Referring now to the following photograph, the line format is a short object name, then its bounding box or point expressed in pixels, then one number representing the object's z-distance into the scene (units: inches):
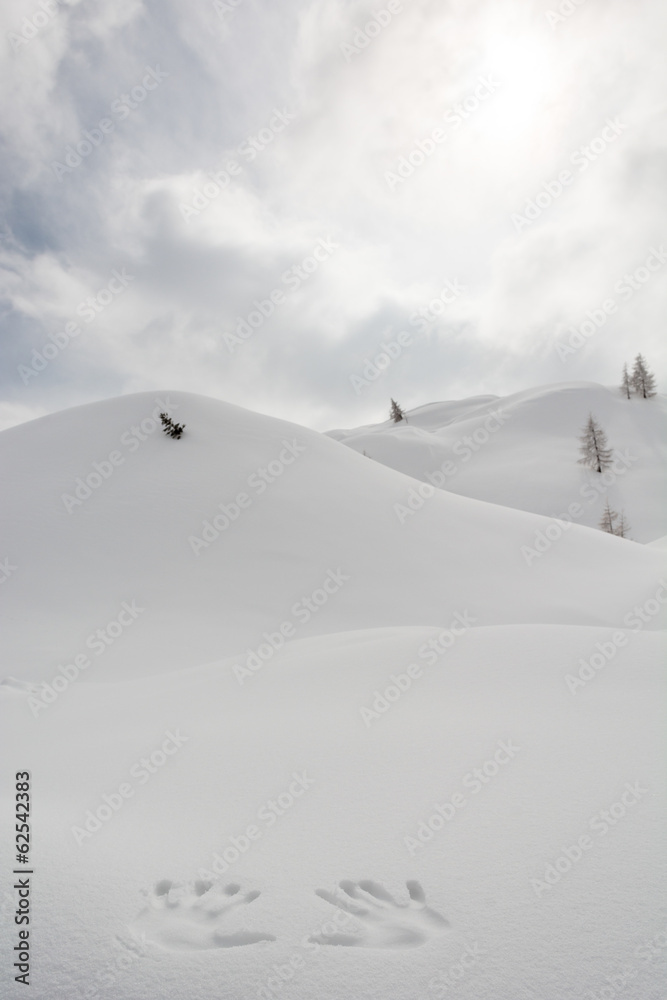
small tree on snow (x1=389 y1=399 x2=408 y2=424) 2780.5
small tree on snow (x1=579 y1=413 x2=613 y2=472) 1673.2
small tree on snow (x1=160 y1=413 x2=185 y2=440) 741.9
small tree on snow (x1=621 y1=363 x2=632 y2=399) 2317.5
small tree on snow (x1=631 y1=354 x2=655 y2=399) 2287.2
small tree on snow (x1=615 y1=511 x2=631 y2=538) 1258.4
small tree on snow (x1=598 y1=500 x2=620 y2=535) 1262.3
